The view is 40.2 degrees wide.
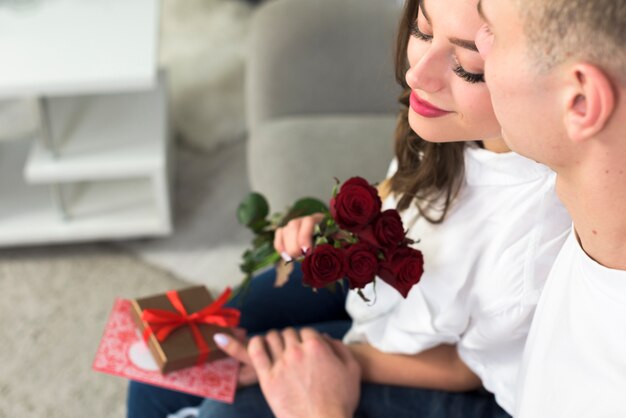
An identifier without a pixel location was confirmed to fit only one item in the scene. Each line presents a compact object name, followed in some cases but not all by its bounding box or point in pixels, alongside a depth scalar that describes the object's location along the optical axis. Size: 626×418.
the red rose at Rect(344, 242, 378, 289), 1.10
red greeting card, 1.30
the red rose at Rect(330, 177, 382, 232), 1.12
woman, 0.93
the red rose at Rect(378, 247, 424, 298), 1.10
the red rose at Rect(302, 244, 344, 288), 1.10
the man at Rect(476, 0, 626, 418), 0.67
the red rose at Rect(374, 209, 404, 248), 1.12
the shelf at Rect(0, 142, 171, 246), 2.23
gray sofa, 1.93
